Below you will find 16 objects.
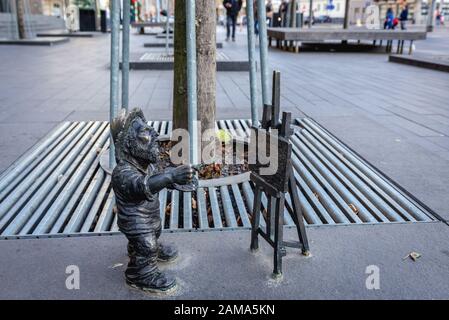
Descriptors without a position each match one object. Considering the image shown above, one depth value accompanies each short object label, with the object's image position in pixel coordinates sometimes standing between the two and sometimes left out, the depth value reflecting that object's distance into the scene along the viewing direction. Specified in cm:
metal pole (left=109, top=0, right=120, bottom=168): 395
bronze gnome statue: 219
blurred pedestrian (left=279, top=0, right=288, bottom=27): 2642
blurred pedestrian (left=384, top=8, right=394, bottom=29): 2981
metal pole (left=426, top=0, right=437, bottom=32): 3264
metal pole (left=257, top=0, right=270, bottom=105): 397
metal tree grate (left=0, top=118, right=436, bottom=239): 321
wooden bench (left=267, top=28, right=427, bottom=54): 1639
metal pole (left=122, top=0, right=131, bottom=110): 415
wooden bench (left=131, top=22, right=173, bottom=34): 2646
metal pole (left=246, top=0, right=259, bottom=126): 446
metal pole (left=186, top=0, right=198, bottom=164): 294
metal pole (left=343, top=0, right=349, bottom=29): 1938
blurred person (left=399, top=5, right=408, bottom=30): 3271
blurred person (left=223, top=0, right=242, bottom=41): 2048
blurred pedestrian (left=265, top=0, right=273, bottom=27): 2509
